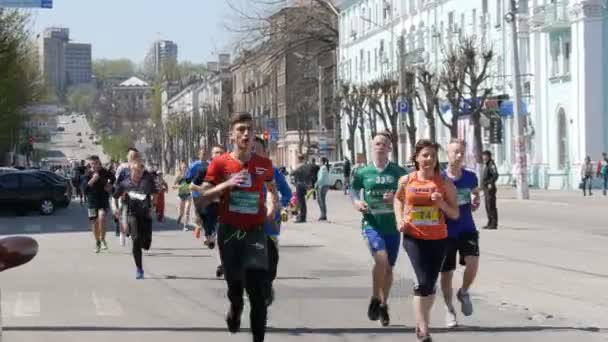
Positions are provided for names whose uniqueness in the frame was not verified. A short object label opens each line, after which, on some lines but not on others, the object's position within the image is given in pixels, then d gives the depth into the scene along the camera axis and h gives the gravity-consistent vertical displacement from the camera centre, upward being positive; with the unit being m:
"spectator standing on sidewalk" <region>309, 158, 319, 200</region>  33.50 -0.08
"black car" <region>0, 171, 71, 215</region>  42.38 -0.45
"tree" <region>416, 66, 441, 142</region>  63.31 +3.81
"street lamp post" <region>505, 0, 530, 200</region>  45.28 +1.44
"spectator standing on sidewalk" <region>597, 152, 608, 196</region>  49.81 -0.06
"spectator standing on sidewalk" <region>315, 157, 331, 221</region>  33.47 -0.40
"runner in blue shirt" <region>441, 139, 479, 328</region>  12.06 -0.62
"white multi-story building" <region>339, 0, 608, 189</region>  55.22 +4.51
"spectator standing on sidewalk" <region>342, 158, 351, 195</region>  62.45 -0.05
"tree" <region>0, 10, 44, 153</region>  58.22 +5.36
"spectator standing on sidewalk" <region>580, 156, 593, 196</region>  50.09 -0.28
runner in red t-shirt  9.59 -0.34
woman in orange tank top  10.51 -0.41
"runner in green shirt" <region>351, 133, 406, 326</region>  12.02 -0.43
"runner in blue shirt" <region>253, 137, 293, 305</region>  10.83 -0.27
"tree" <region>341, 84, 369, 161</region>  79.31 +4.25
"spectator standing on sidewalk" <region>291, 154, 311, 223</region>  31.97 -0.22
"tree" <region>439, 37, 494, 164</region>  57.44 +4.17
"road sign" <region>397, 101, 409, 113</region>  52.91 +2.65
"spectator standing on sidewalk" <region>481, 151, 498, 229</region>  27.97 -0.37
